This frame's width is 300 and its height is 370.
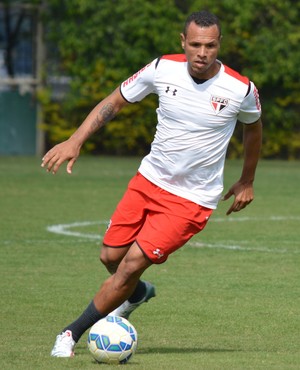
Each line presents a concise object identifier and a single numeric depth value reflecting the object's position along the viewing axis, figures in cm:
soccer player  1501
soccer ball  1453
